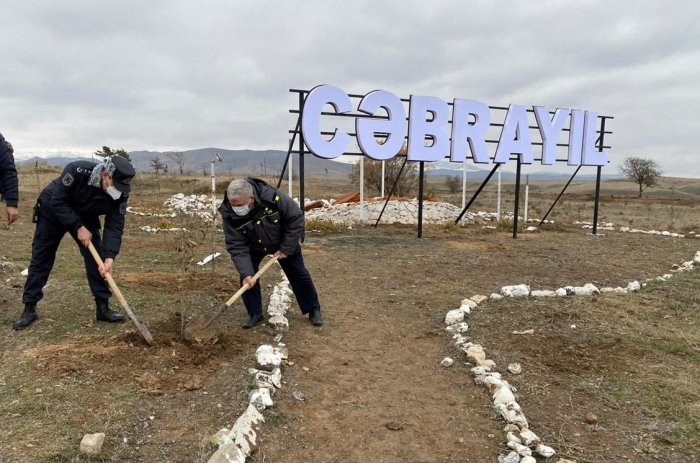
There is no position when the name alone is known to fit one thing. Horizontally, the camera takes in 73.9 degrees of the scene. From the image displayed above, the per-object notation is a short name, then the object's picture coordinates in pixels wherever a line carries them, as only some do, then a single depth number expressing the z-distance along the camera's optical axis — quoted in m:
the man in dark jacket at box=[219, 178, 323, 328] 4.55
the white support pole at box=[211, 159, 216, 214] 9.03
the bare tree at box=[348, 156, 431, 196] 22.75
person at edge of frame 4.62
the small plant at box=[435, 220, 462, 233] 13.74
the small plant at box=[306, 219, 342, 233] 13.05
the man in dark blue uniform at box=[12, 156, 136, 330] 4.33
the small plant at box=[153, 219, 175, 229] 12.16
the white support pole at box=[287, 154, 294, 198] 11.09
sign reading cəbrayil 10.27
